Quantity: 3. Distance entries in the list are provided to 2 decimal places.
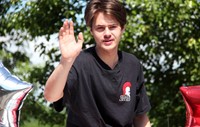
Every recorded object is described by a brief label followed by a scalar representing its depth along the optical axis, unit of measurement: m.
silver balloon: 3.50
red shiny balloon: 4.18
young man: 3.36
